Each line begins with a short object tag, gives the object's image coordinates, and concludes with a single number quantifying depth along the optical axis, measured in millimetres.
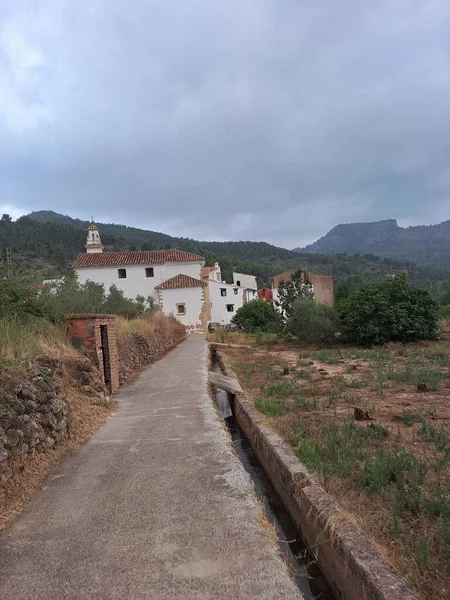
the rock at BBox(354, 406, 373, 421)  6547
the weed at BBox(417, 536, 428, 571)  2767
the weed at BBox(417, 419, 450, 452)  5000
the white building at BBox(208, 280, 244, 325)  54750
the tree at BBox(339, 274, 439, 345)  22719
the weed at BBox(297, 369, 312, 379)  11802
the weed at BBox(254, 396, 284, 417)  7387
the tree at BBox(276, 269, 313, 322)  30673
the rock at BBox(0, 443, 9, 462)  3932
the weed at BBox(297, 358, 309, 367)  14859
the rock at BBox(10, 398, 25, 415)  4559
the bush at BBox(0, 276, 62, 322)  7473
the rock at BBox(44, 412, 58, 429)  5230
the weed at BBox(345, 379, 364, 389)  9894
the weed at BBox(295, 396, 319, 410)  7627
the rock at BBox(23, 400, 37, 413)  4819
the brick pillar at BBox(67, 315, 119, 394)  8727
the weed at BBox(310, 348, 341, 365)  15559
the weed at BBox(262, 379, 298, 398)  9181
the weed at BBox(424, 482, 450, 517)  3364
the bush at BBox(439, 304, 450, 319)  32769
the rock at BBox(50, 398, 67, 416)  5441
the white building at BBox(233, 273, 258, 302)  70188
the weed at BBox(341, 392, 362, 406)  8039
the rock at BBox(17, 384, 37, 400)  4805
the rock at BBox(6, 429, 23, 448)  4267
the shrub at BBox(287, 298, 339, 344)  24625
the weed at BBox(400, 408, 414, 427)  6247
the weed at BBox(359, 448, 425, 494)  3928
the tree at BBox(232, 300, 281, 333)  35562
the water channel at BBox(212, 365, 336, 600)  3143
